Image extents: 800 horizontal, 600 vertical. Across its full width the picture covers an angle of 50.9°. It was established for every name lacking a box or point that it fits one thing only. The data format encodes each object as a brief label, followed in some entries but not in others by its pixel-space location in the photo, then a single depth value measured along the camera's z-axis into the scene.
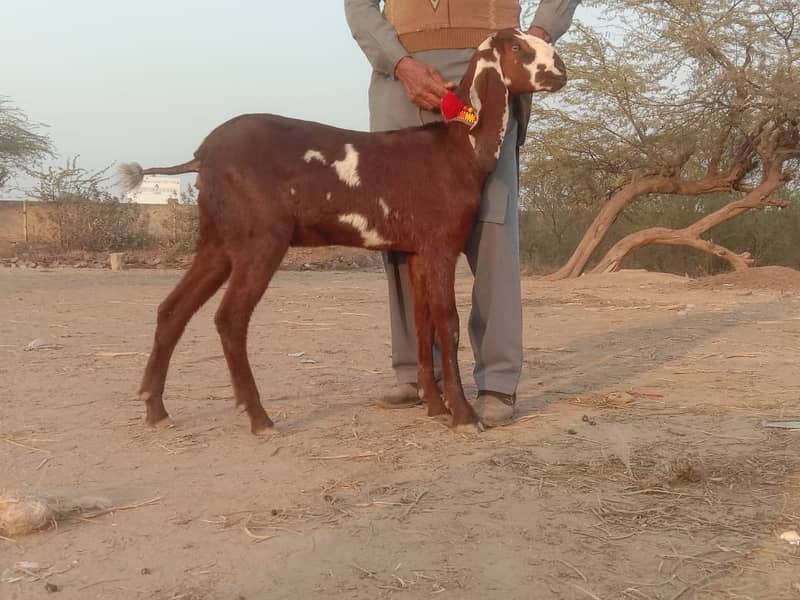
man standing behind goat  3.87
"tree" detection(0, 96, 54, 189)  24.98
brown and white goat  3.48
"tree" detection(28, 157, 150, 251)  19.45
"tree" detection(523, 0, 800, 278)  13.66
